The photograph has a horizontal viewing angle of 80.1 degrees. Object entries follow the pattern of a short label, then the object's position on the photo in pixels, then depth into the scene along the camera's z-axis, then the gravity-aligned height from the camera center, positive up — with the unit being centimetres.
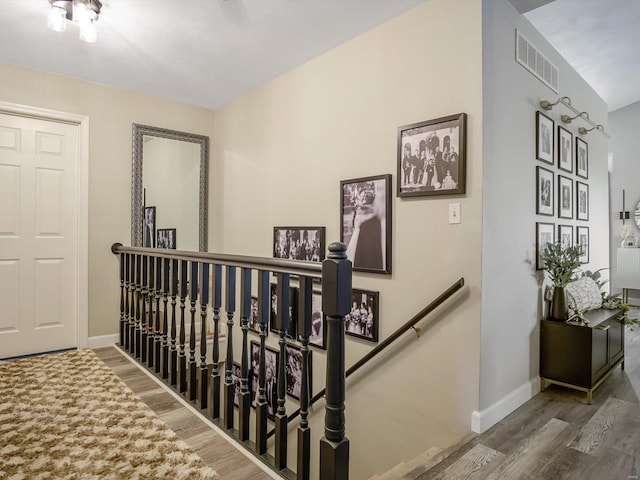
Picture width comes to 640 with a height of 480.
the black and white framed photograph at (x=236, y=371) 384 -135
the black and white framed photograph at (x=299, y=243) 314 -2
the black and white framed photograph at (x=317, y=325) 312 -71
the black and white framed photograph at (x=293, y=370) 328 -114
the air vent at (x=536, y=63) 252 +126
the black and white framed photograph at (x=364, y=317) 266 -55
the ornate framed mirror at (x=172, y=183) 384 +61
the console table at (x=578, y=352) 249 -77
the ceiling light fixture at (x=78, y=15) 222 +134
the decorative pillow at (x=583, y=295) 280 -42
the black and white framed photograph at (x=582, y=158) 339 +76
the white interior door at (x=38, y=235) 322 +4
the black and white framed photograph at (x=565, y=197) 306 +36
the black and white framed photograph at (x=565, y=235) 308 +4
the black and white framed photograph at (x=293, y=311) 310 -58
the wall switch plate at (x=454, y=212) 221 +16
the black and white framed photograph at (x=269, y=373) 335 -123
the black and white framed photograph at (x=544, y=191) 273 +36
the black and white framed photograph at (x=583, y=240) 345 +0
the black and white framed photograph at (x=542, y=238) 272 +2
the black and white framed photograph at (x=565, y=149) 303 +75
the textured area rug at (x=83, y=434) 158 -94
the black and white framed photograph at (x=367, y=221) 261 +14
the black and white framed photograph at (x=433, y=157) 219 +51
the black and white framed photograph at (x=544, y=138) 272 +75
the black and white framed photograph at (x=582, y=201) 341 +37
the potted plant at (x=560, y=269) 274 -21
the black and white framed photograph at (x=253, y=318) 376 -78
